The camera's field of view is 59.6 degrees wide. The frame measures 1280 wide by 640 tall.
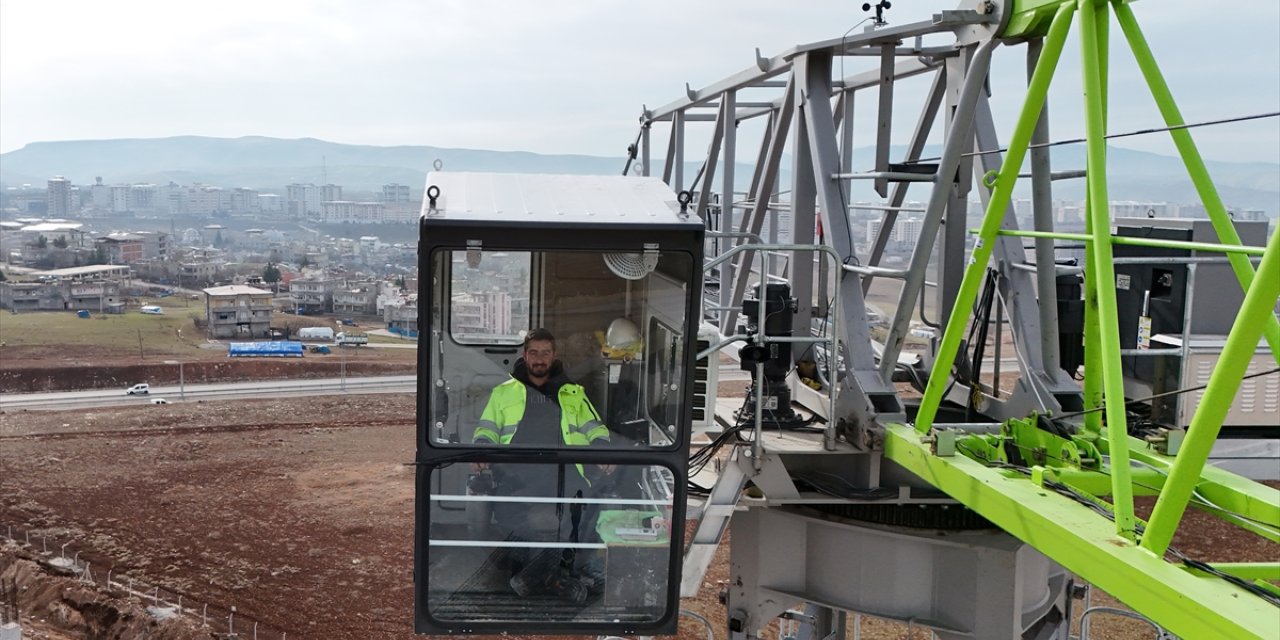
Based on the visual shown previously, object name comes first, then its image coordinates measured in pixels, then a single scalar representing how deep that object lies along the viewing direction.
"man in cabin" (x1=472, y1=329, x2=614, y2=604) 6.91
